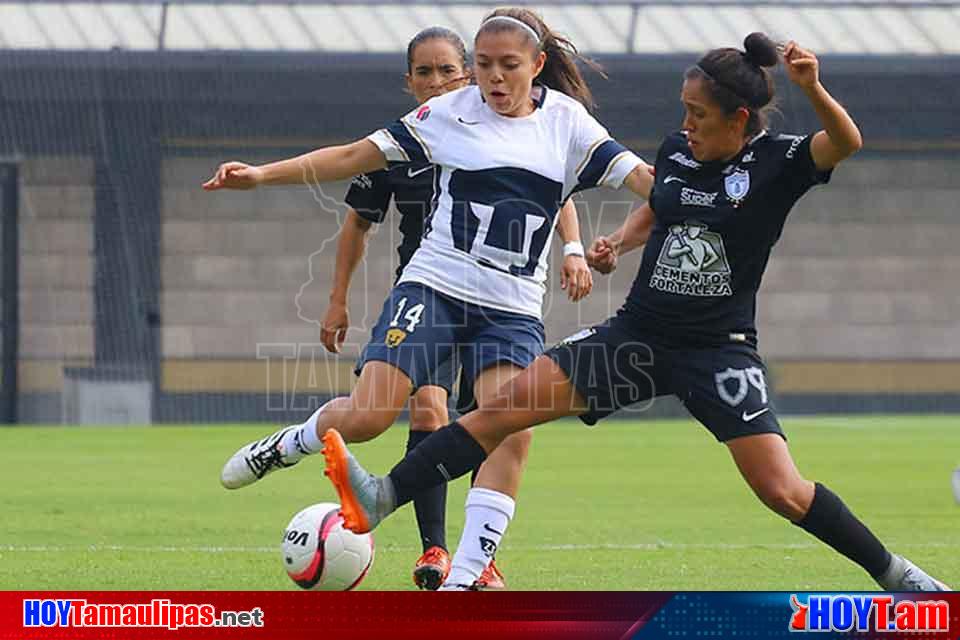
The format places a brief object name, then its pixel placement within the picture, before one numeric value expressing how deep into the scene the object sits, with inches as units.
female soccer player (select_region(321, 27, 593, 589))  525.7
